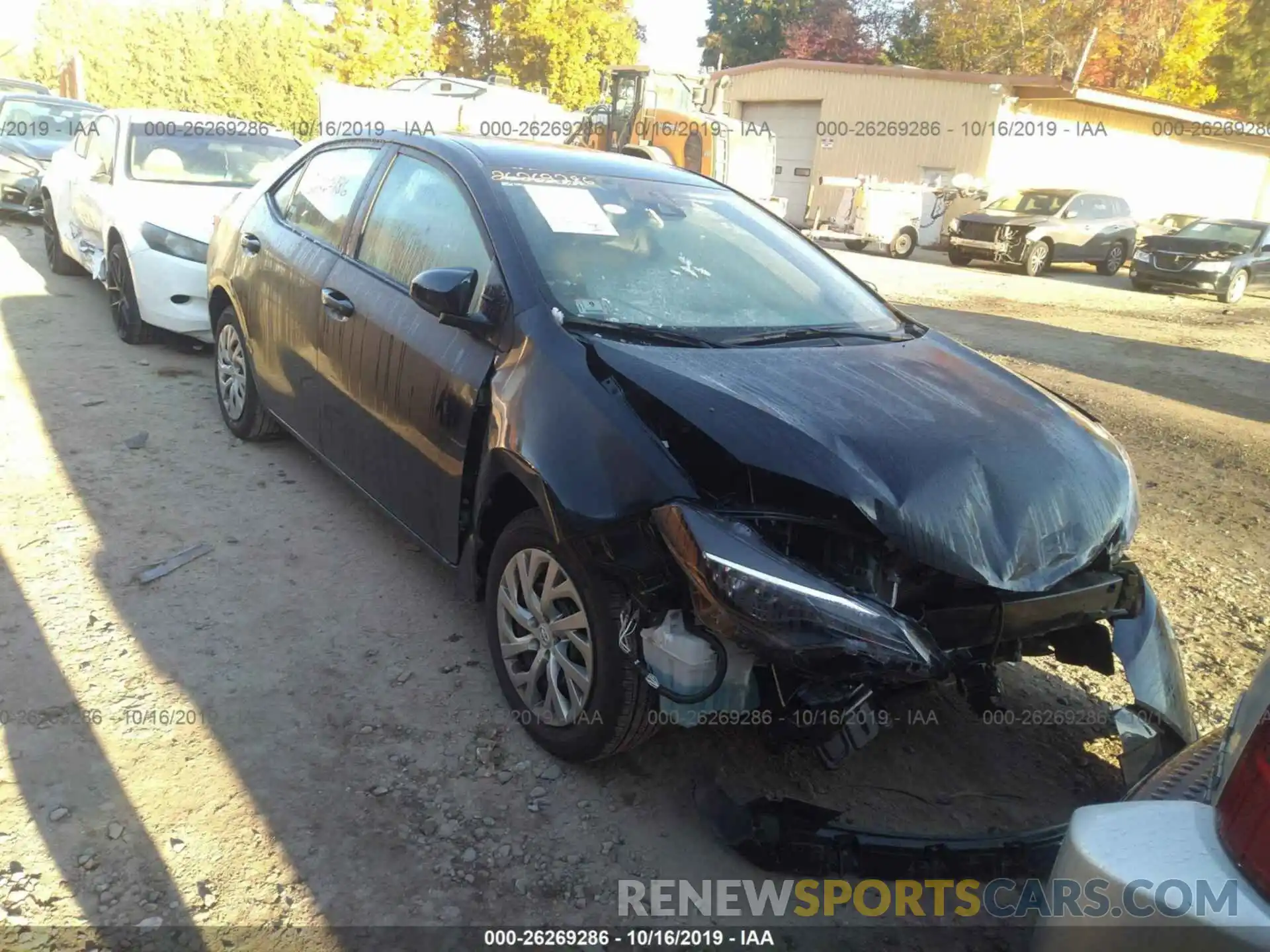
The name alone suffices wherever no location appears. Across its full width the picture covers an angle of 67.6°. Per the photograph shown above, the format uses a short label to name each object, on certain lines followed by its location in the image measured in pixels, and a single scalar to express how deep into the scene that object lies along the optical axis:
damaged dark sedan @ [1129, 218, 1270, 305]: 16.20
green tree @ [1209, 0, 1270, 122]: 37.84
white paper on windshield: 3.29
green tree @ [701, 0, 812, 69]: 44.75
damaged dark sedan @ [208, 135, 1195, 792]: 2.32
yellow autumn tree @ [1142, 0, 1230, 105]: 33.97
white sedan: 6.44
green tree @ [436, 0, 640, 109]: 32.84
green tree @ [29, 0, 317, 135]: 23.88
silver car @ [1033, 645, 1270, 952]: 1.31
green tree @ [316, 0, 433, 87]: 28.44
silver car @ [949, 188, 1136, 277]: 18.56
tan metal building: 23.86
